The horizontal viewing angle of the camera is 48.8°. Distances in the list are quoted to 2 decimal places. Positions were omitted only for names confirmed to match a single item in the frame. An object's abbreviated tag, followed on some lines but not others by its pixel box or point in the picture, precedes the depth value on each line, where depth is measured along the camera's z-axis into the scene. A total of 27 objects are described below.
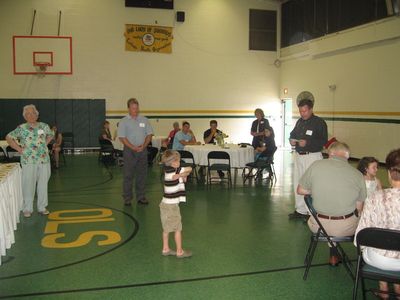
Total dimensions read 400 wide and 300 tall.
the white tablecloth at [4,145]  9.98
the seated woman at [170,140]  10.68
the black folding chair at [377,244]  2.84
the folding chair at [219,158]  8.58
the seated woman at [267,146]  9.18
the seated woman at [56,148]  10.94
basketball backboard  15.06
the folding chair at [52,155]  10.86
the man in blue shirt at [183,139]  9.73
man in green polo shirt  3.85
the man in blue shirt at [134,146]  6.84
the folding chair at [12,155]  9.61
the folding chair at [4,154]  9.92
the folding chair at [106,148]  12.16
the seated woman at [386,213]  3.05
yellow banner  16.09
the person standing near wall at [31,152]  5.94
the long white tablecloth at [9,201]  4.46
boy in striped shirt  4.44
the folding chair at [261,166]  8.95
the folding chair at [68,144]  15.38
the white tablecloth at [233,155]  8.92
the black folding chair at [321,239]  3.82
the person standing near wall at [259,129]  9.59
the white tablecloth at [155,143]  12.29
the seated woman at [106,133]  12.50
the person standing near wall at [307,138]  5.87
